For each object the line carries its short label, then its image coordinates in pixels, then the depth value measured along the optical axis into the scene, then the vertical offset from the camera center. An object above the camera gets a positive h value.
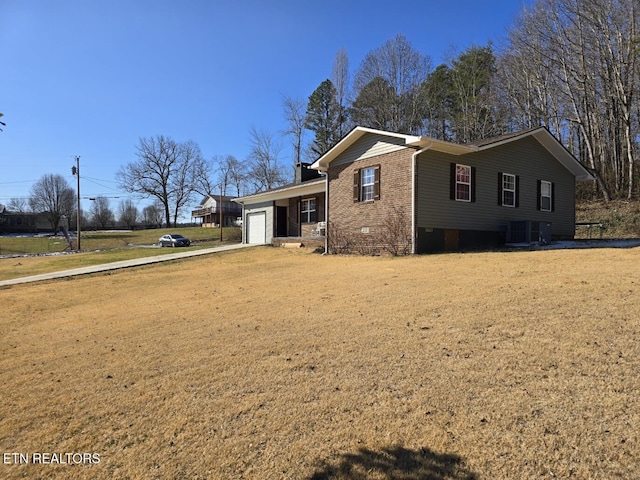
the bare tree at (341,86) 35.69 +12.78
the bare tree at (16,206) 80.69 +4.69
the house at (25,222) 68.68 +1.29
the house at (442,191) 13.47 +1.37
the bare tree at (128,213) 83.43 +3.41
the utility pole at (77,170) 37.69 +5.63
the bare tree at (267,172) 47.47 +6.71
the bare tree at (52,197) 79.56 +6.50
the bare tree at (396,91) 31.89 +11.03
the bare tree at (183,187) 66.13 +6.97
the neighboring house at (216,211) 63.65 +2.82
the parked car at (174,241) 33.97 -1.06
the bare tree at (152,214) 80.96 +3.08
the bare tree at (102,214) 79.53 +3.15
